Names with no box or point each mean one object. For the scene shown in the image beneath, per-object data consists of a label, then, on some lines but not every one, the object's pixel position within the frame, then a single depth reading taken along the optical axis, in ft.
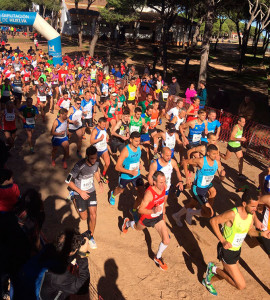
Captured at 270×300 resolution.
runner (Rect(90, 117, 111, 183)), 22.55
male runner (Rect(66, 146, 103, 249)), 16.33
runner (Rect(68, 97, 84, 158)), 28.07
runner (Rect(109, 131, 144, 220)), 18.98
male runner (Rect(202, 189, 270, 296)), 13.25
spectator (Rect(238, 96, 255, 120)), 34.17
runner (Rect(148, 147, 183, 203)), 17.47
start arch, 68.08
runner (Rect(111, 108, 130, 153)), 25.14
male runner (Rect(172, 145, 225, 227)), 18.17
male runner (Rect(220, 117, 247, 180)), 25.42
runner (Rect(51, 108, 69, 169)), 24.47
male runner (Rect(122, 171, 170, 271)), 15.02
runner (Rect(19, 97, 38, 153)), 27.61
